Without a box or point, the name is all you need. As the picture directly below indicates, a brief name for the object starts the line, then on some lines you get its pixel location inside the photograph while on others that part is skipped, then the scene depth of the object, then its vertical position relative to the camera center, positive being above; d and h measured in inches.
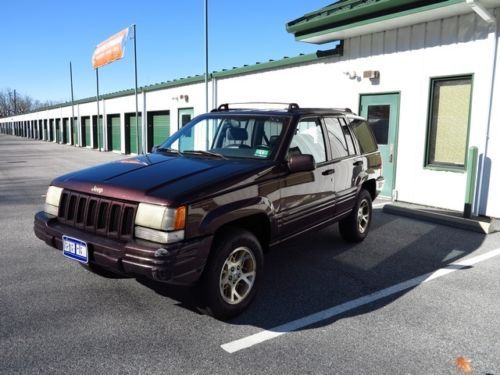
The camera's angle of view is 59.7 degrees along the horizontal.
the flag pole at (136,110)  832.9 +21.5
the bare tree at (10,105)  4997.5 +170.8
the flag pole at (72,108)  1479.2 +38.6
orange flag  904.3 +161.4
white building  301.9 +35.1
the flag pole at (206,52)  583.9 +94.0
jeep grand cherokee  130.6 -27.0
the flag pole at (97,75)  1157.5 +119.7
